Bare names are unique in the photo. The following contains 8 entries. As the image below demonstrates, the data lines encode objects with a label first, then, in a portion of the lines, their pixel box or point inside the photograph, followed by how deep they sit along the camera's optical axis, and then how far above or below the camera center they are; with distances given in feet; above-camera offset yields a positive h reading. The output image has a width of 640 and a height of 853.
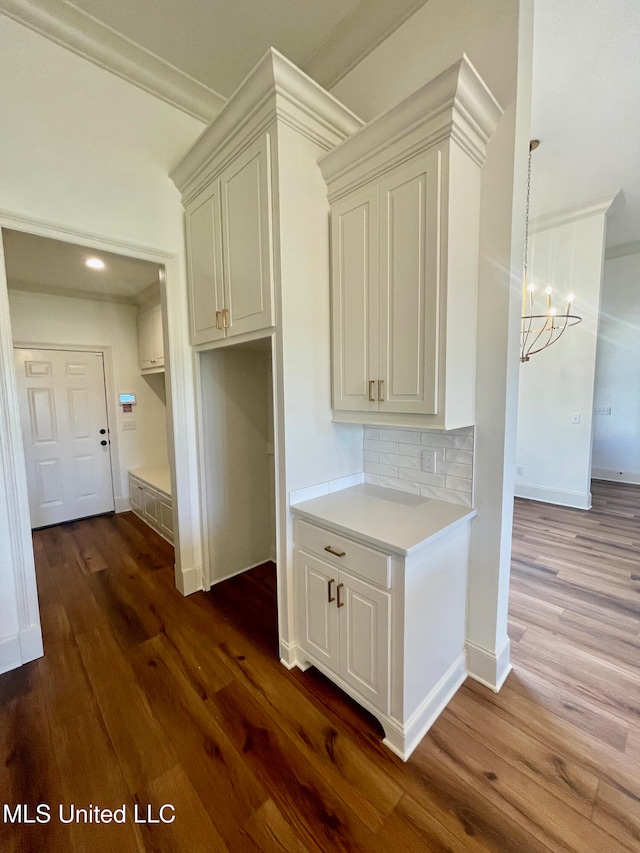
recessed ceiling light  9.34 +3.84
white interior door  12.01 -1.28
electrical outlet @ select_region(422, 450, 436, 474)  5.98 -1.18
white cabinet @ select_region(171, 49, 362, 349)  5.14 +3.68
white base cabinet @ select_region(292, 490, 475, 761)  4.41 -3.27
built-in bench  10.91 -3.55
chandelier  12.77 +2.62
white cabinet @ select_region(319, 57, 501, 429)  4.43 +2.16
